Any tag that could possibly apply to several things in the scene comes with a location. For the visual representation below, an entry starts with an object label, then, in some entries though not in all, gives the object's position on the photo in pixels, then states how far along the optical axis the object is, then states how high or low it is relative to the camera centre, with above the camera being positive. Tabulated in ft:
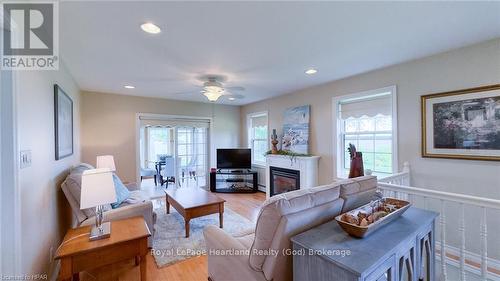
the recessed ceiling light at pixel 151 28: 6.06 +3.43
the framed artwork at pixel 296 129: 13.92 +0.73
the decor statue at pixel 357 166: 7.91 -1.05
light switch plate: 4.72 -0.38
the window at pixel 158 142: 17.66 -0.05
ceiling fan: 10.59 +2.87
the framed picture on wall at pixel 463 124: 7.25 +0.53
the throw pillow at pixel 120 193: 9.18 -2.43
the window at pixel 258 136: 18.37 +0.38
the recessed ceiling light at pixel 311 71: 10.17 +3.46
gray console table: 3.54 -2.11
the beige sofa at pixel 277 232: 4.50 -2.03
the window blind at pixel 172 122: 16.11 +1.61
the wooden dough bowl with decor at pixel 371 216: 4.30 -1.82
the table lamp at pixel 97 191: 5.61 -1.37
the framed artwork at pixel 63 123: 7.72 +0.83
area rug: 8.43 -4.53
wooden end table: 5.20 -2.86
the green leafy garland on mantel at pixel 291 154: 13.78 -0.97
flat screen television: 18.38 -1.58
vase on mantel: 15.66 -0.16
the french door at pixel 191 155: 17.80 -1.29
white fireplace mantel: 13.01 -1.81
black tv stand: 18.30 -3.67
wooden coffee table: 9.73 -3.08
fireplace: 13.92 -2.86
